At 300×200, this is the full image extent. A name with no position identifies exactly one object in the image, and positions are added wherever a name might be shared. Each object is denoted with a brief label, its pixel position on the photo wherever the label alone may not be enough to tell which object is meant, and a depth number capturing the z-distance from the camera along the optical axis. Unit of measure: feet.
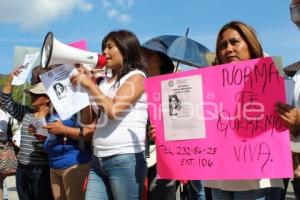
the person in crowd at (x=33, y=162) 14.23
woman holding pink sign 7.91
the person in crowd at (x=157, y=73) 12.68
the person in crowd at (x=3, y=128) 17.61
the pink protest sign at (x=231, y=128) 7.61
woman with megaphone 9.48
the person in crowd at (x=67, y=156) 12.43
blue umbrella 17.31
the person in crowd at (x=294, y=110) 7.01
